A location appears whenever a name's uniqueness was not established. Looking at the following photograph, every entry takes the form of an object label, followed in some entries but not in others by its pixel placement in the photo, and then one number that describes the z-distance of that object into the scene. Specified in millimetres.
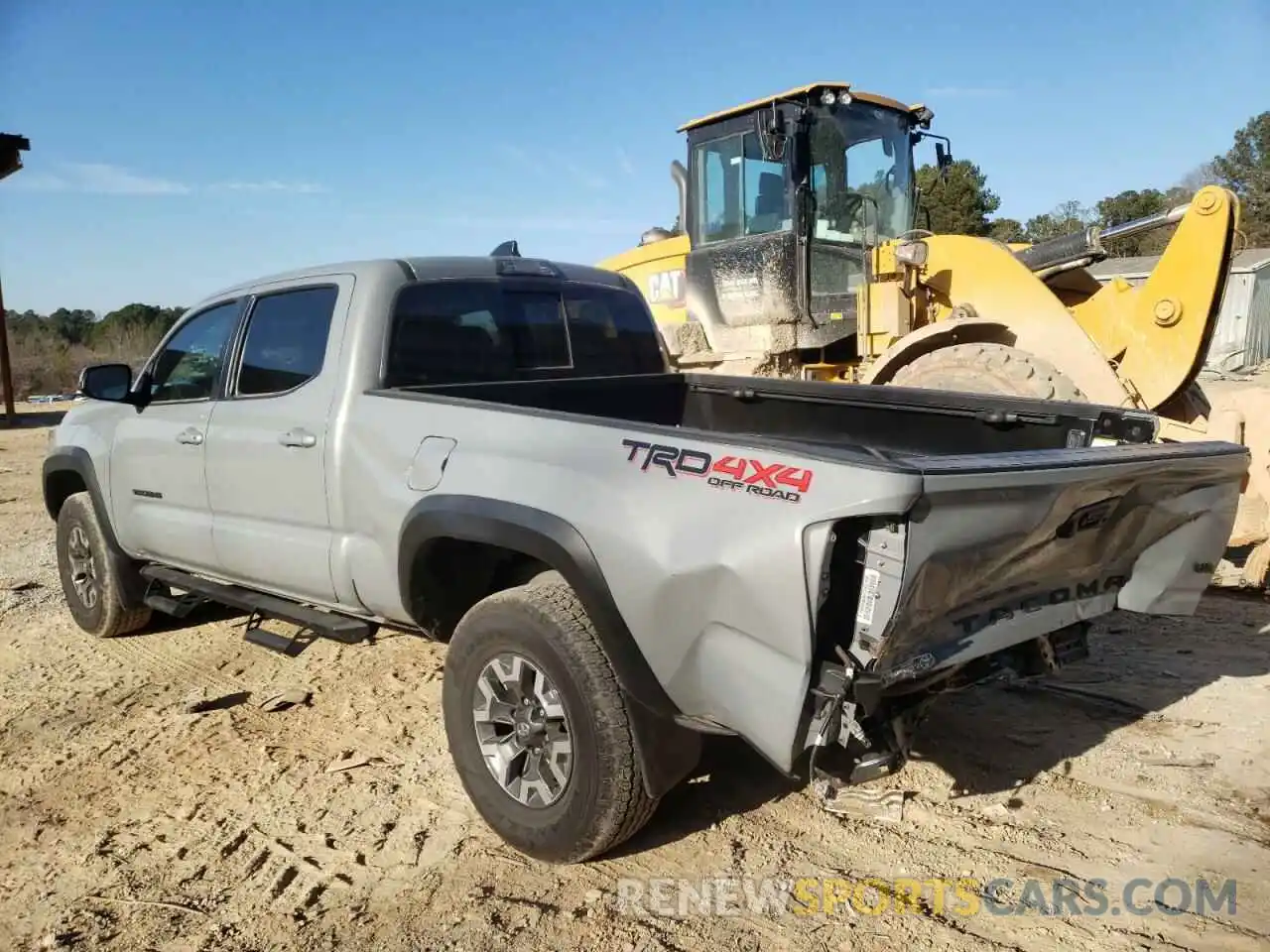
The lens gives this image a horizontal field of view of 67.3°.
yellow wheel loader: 6250
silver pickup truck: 2443
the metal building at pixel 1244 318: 25984
